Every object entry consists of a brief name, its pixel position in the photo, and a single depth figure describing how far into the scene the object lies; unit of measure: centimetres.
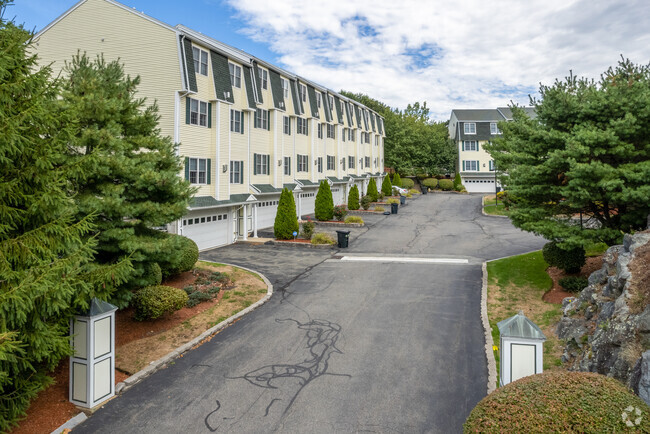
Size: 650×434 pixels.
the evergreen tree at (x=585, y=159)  1297
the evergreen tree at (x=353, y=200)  4259
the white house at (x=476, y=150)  6631
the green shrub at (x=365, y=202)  4266
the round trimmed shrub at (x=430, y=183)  6656
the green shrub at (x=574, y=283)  1451
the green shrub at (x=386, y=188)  5575
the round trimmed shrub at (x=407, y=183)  6454
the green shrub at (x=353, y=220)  3408
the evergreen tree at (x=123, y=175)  1126
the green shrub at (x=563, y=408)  517
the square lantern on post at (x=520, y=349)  733
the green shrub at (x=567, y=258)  1555
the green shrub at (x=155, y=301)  1211
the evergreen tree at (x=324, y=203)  3450
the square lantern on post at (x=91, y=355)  823
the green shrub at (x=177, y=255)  1259
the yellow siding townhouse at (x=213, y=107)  2261
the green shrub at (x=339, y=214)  3469
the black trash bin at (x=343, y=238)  2505
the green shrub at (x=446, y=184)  6588
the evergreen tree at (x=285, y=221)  2709
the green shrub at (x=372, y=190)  4827
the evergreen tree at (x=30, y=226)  635
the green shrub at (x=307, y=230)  2716
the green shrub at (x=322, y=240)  2581
